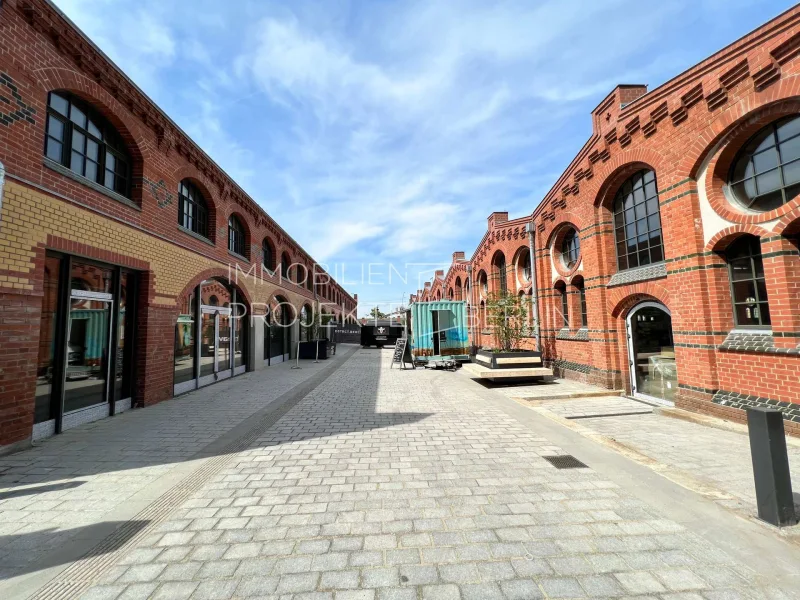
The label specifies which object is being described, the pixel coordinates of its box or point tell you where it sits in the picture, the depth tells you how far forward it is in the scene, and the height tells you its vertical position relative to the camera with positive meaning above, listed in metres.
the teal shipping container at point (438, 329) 14.18 -0.01
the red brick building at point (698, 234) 5.06 +1.67
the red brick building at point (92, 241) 4.79 +1.82
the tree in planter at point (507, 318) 11.92 +0.31
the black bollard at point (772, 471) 2.79 -1.26
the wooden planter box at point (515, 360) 9.84 -0.95
